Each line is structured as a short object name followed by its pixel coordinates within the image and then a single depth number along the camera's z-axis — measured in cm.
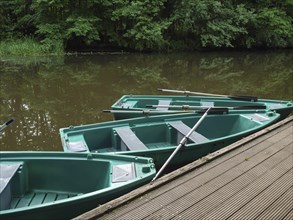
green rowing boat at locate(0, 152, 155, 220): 294
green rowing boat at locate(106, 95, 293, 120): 496
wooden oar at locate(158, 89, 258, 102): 562
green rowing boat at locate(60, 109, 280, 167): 374
